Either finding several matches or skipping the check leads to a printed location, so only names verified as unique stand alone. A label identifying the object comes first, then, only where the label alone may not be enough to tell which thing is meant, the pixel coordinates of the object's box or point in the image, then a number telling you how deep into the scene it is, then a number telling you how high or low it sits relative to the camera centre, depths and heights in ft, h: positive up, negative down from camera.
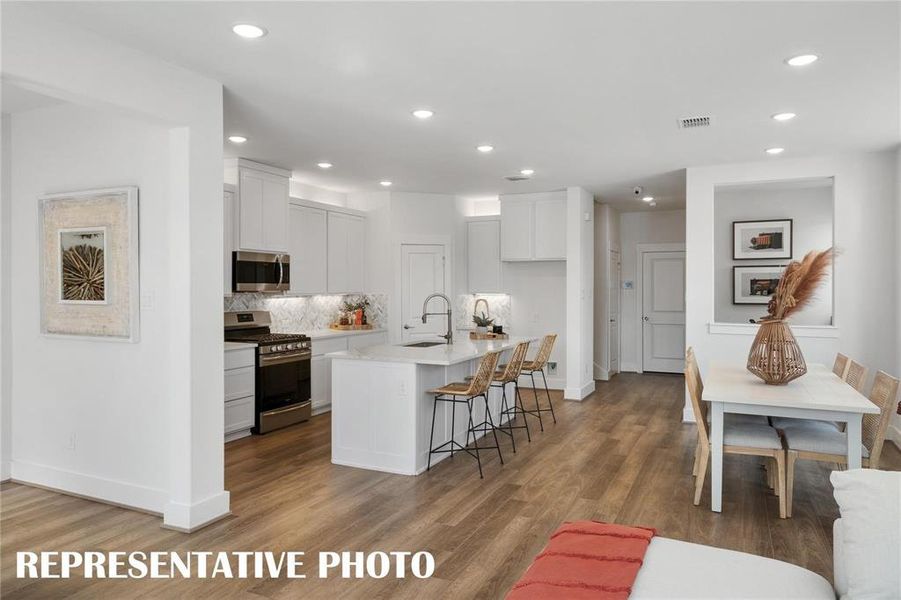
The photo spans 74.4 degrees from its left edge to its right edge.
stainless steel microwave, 18.94 +0.73
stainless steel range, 18.86 -2.47
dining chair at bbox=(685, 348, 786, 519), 11.97 -3.05
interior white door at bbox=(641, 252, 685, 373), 31.48 -0.94
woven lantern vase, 12.84 -1.37
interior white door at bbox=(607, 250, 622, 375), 30.89 -0.88
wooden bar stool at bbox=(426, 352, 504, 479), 14.71 -2.44
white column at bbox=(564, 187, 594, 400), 24.58 +0.11
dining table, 11.03 -2.04
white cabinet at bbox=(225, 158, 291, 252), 19.15 +3.01
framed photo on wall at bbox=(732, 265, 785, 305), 24.99 +0.46
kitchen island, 14.80 -2.89
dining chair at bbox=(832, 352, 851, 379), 14.66 -1.85
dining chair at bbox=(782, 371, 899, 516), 11.45 -2.95
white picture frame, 12.23 +0.67
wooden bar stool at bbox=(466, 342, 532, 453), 17.13 -2.31
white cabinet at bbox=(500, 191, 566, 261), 25.61 +2.96
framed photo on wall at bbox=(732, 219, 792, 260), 24.79 +2.29
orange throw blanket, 5.71 -2.84
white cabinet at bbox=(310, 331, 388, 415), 21.48 -2.86
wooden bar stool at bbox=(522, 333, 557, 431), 19.54 -2.05
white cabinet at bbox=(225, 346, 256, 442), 17.81 -2.98
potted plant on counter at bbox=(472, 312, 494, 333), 24.66 -1.22
